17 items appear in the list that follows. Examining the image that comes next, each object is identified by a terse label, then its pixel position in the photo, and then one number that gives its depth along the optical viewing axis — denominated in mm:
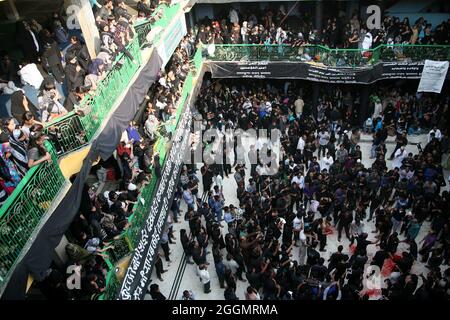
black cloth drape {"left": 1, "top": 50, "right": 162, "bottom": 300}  5957
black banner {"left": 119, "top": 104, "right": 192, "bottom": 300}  8969
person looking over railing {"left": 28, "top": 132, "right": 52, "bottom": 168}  6410
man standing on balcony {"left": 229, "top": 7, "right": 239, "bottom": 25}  19250
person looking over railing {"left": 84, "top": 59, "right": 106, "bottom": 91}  8820
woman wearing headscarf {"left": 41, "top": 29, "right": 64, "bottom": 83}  9680
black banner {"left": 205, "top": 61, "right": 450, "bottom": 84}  16828
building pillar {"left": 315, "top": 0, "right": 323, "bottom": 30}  17422
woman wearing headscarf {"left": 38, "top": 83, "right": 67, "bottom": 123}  8148
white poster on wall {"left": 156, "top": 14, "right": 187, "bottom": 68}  13406
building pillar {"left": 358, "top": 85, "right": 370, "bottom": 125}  17469
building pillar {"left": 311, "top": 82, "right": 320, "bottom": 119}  18156
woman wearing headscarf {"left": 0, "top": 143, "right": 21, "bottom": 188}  6668
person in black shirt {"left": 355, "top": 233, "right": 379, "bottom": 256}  10312
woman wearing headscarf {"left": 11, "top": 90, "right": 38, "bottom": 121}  7980
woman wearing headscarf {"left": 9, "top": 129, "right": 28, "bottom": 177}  6789
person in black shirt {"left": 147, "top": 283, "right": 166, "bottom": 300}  9162
